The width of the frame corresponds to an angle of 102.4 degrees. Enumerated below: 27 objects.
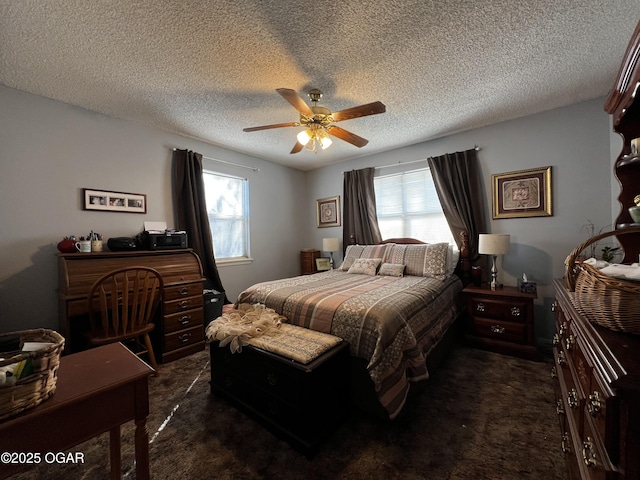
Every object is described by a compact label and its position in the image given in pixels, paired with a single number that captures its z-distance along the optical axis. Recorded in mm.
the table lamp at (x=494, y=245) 2688
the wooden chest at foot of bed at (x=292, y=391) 1406
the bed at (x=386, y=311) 1589
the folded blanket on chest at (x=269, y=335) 1543
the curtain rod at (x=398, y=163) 3628
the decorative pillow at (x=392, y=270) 3023
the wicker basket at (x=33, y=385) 615
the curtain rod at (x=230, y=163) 3498
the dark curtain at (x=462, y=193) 3162
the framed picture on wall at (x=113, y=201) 2576
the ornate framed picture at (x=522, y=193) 2791
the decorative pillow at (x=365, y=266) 3213
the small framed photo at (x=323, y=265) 4385
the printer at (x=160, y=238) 2672
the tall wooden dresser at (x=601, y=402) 562
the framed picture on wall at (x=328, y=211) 4546
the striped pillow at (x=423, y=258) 2881
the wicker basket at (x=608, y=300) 729
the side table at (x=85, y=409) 664
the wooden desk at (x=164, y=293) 2066
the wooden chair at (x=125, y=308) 1919
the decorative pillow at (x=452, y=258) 2949
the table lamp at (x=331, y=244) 4277
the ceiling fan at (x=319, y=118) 1960
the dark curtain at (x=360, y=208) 4055
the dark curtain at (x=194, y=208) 3213
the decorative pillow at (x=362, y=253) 3470
